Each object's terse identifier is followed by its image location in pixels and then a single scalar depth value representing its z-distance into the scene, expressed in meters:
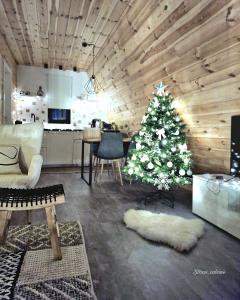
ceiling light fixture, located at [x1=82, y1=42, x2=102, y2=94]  6.02
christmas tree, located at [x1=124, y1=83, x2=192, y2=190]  3.17
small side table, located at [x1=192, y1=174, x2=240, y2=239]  2.20
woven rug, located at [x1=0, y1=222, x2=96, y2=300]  1.37
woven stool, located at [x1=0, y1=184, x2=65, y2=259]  1.69
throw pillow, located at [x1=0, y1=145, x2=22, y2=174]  2.52
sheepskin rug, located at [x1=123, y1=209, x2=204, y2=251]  2.01
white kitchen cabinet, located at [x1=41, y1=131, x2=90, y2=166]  6.07
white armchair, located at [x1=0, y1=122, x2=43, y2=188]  2.75
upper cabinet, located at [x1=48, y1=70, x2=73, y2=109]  6.51
